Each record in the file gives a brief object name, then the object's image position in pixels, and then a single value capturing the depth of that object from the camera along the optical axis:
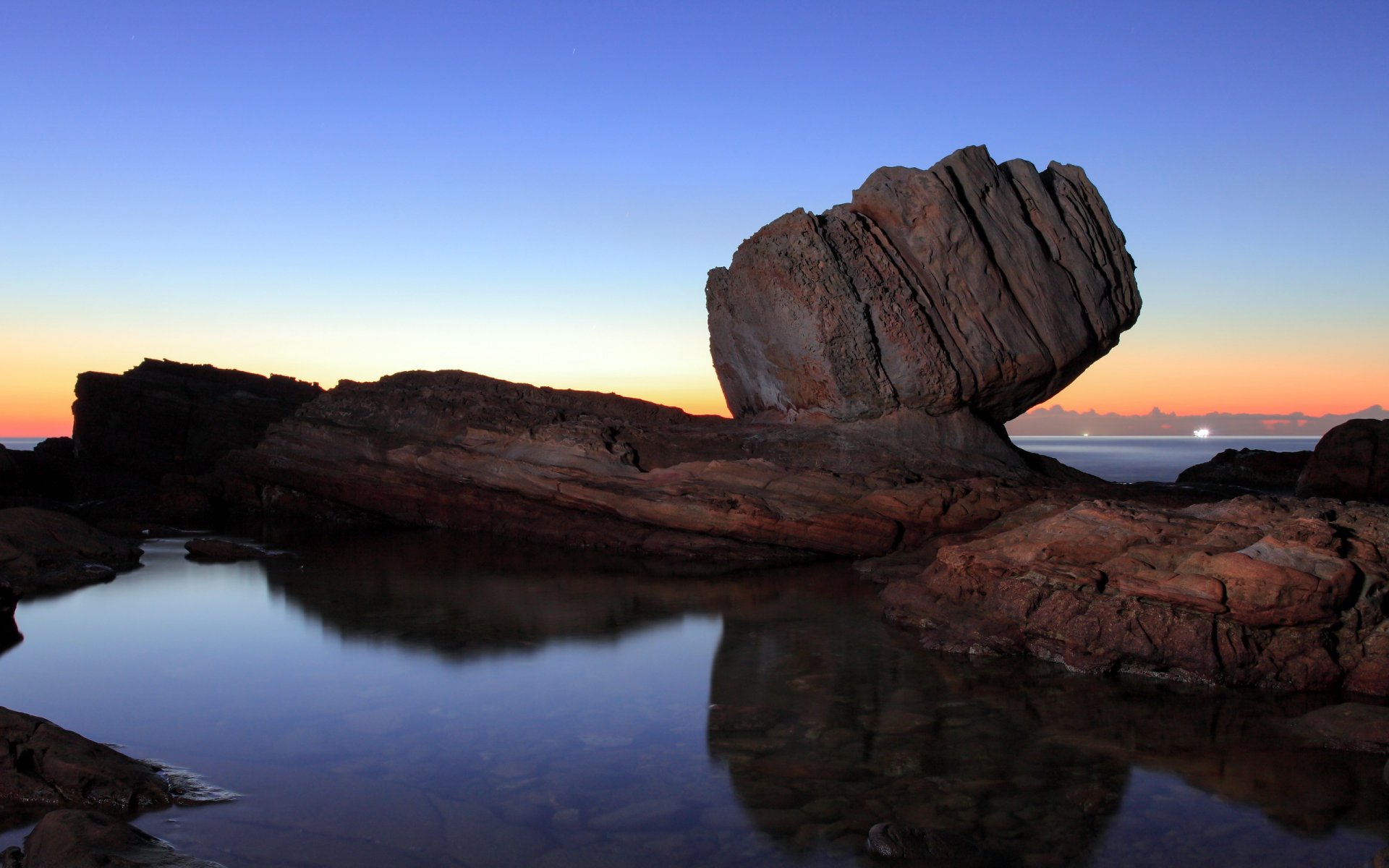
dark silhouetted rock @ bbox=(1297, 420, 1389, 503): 14.86
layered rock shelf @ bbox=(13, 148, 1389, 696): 8.40
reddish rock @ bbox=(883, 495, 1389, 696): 6.98
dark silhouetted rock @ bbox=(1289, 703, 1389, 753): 5.79
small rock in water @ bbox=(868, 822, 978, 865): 4.30
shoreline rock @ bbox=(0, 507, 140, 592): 11.29
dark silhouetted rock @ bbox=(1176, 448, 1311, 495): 22.69
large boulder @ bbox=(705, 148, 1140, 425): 13.03
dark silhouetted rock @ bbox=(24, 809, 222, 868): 3.71
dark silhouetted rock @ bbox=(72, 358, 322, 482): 21.66
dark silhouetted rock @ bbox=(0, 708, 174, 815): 4.86
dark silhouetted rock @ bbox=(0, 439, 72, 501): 18.28
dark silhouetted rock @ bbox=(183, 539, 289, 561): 13.61
